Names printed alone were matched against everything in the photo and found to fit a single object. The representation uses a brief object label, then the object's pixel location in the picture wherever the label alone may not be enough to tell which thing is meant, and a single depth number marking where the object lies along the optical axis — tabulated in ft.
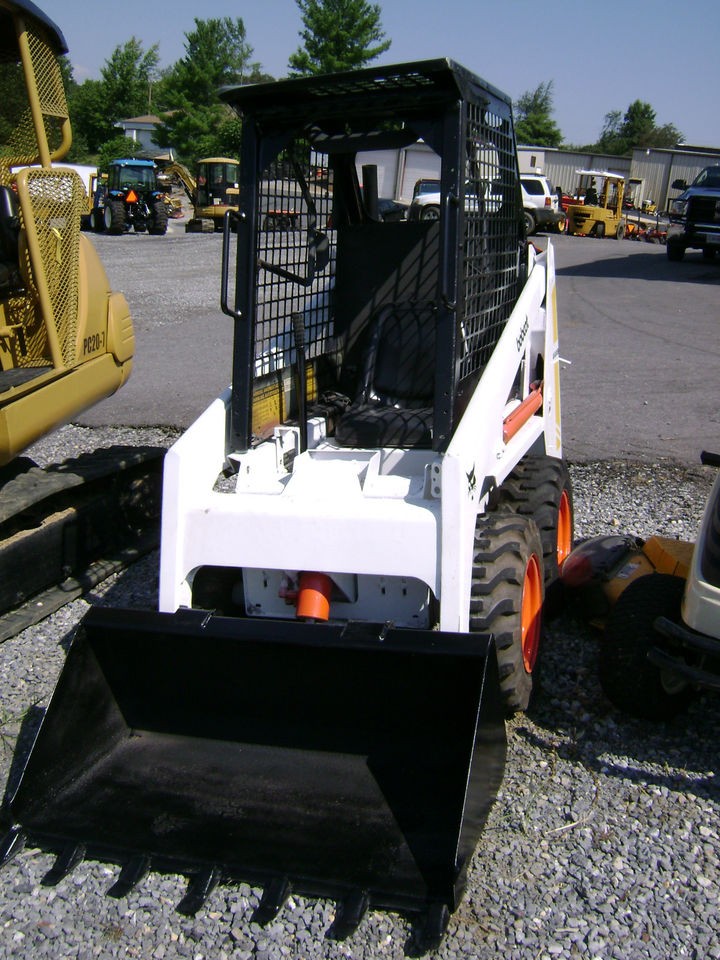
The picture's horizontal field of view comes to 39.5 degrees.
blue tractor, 97.76
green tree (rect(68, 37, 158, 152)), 233.96
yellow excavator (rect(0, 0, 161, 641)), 14.94
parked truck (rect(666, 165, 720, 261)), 69.36
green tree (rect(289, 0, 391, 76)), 198.49
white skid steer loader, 10.52
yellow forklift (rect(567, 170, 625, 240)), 111.04
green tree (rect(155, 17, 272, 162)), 218.59
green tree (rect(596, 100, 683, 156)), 308.81
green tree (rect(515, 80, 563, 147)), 257.87
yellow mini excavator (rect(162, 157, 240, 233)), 106.52
